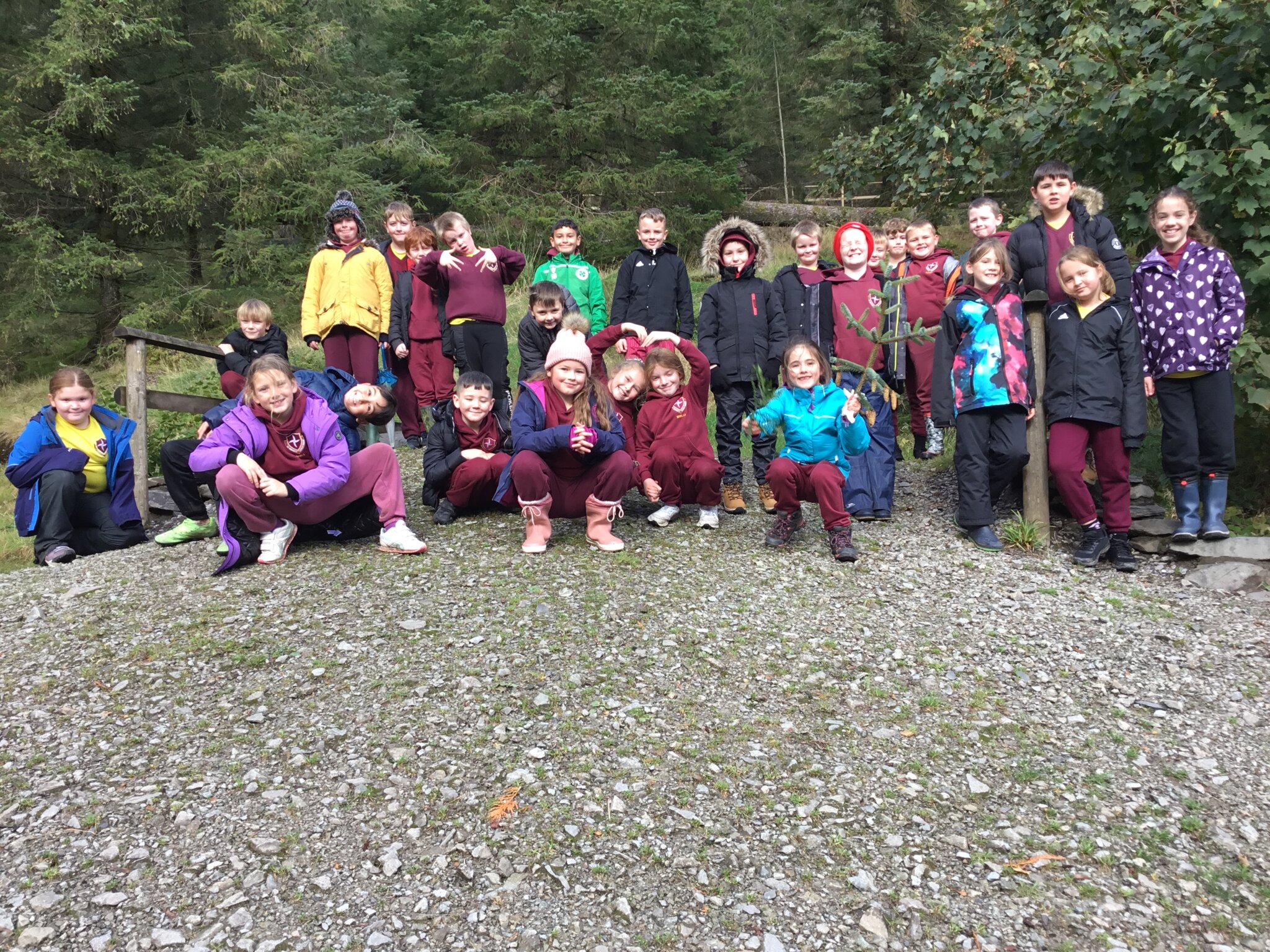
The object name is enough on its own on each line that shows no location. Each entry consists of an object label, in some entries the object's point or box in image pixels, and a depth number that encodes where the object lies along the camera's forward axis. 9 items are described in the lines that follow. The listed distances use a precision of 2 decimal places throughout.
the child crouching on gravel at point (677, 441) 5.93
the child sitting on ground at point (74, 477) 6.27
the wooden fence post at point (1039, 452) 5.81
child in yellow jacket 7.46
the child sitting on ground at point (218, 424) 6.00
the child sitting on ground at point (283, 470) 5.09
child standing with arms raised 7.19
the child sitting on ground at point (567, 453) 5.40
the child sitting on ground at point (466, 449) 6.02
